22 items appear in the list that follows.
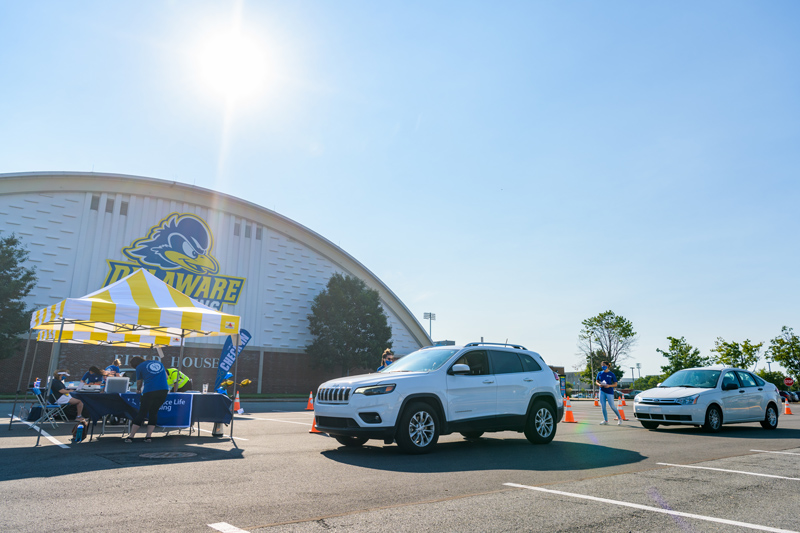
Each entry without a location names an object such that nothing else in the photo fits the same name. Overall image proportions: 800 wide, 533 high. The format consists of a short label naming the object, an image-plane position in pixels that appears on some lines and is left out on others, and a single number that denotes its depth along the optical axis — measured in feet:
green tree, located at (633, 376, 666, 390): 298.90
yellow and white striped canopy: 32.42
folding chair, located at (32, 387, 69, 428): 39.40
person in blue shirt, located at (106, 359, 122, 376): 50.24
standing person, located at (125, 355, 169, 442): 30.68
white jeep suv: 25.44
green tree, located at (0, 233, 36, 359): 86.28
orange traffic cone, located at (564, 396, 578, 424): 51.58
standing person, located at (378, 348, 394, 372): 38.82
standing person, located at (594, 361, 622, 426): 47.88
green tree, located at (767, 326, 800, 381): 201.46
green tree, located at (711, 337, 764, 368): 200.64
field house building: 100.32
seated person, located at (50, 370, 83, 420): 40.60
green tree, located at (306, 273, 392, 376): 128.16
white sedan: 40.88
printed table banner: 33.04
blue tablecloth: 30.35
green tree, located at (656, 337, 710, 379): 216.95
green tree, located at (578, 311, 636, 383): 210.59
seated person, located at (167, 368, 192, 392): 40.81
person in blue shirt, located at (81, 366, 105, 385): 48.19
